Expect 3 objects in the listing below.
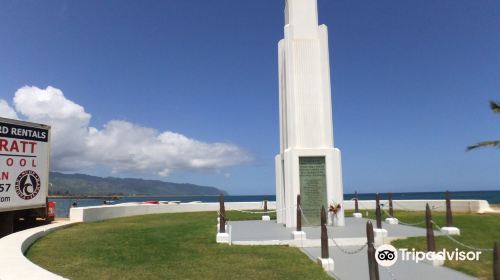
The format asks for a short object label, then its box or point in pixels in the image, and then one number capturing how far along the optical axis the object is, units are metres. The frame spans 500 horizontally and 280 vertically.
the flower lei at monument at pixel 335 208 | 18.20
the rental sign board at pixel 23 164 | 15.48
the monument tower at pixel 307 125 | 18.61
